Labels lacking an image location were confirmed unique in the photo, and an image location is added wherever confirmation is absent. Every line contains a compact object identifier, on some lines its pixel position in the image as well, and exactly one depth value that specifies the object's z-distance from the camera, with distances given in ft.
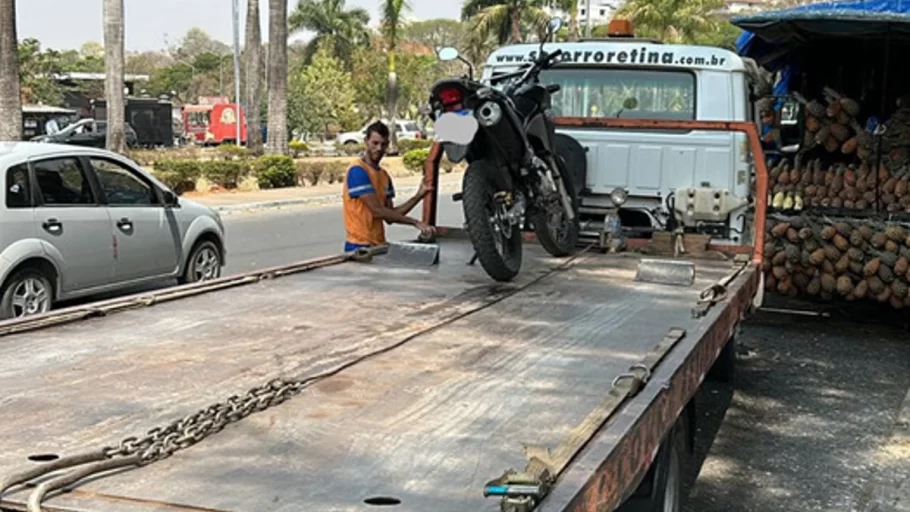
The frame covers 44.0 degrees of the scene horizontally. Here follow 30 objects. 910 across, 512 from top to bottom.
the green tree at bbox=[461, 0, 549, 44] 167.43
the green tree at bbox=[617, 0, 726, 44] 136.87
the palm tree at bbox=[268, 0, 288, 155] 87.10
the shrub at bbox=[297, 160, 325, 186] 91.04
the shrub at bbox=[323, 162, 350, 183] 93.25
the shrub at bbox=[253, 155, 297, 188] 83.87
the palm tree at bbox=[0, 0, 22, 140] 66.28
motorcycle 21.12
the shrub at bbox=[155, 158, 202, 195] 76.79
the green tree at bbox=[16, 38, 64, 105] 189.97
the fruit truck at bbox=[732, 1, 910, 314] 29.32
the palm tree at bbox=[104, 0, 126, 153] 75.51
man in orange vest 25.09
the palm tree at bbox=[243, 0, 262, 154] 110.11
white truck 26.37
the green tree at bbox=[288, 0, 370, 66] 219.20
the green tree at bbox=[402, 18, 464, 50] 379.96
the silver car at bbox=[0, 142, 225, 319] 28.22
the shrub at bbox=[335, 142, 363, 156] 153.89
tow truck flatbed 8.90
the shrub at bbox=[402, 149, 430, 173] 111.04
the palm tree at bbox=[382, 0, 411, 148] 151.33
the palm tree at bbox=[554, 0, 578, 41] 153.24
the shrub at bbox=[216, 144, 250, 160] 108.45
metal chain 9.53
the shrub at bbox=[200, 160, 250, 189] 80.07
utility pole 134.78
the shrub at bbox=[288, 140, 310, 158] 134.64
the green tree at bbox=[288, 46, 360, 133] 176.65
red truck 181.16
